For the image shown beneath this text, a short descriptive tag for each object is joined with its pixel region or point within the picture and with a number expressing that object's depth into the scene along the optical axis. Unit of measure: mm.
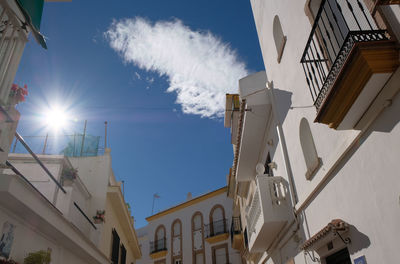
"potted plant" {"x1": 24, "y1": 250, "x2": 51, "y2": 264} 5492
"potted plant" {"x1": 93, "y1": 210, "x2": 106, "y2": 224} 10578
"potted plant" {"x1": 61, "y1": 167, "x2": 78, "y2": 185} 8906
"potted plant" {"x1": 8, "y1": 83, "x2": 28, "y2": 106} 5398
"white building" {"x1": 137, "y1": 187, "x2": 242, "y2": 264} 25500
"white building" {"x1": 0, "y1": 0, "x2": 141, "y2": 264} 4930
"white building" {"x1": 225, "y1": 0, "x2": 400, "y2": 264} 3893
